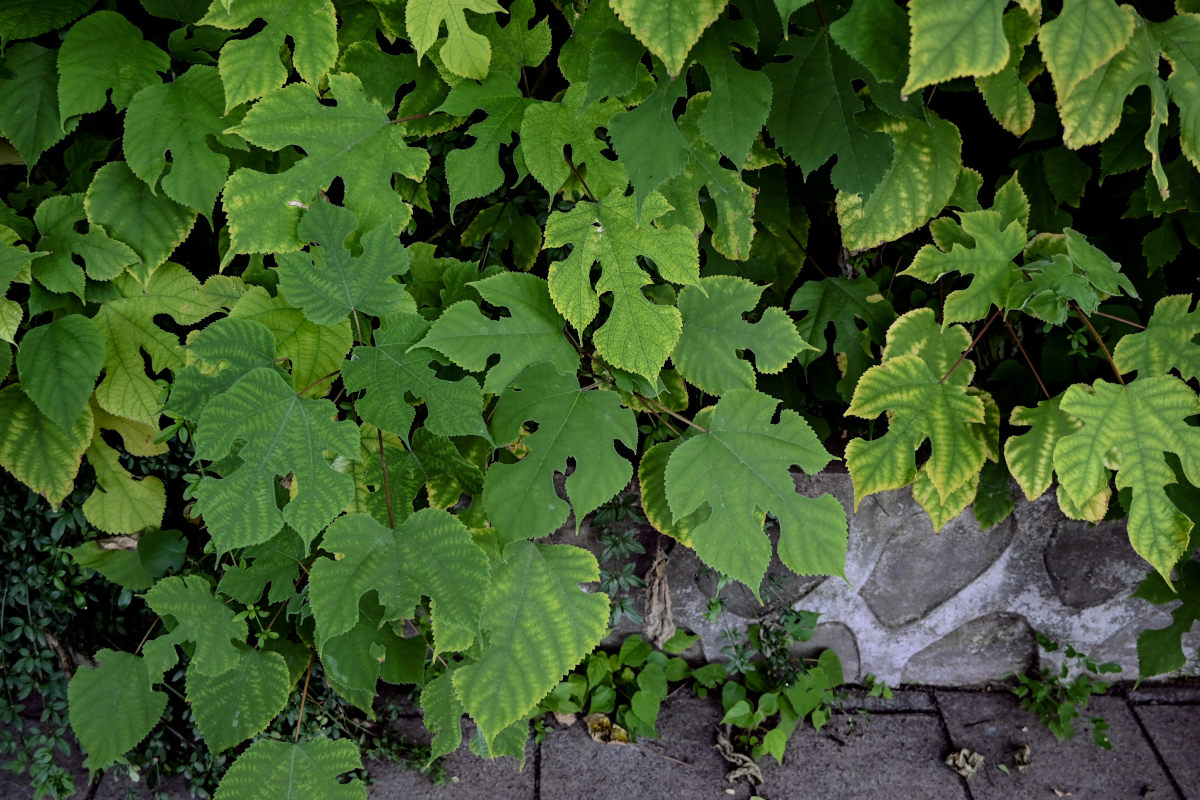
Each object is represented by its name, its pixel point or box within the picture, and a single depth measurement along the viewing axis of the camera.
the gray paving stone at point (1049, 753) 2.36
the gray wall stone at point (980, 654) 2.55
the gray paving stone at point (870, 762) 2.35
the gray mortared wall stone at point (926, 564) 2.35
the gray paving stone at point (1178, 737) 2.40
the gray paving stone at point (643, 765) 2.32
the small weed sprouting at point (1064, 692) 2.47
